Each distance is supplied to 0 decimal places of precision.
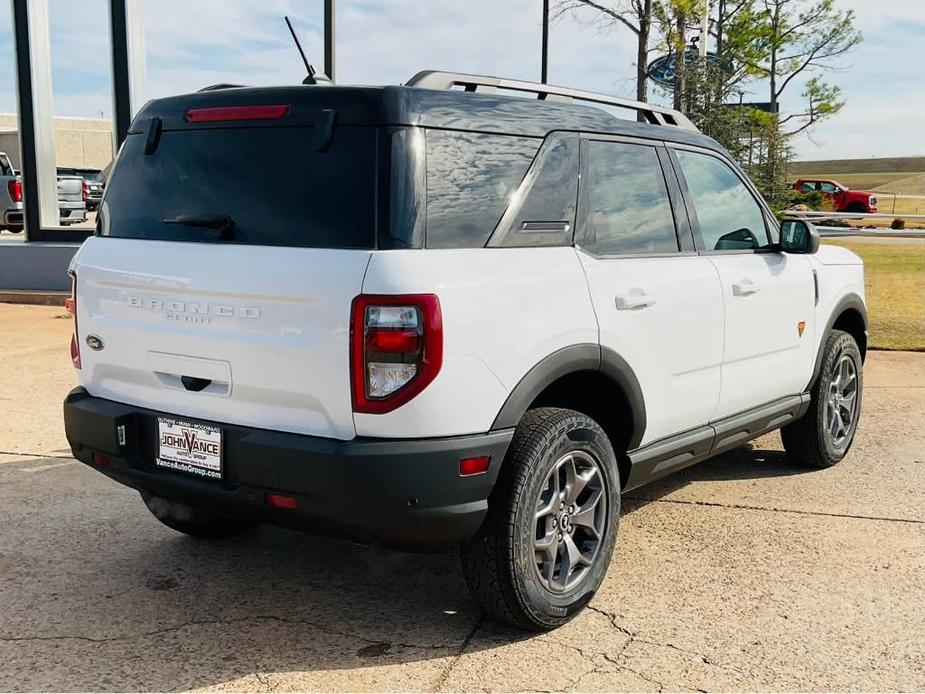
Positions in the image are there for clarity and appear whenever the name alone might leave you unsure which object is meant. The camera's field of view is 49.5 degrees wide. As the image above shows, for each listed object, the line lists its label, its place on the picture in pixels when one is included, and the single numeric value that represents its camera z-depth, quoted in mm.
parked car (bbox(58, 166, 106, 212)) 28391
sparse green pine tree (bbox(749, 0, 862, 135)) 34281
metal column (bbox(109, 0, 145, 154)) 12930
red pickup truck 39531
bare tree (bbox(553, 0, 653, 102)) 19109
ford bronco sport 3125
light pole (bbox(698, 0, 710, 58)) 19847
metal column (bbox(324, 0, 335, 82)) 11898
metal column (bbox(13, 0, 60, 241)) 12914
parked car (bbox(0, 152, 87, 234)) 20562
